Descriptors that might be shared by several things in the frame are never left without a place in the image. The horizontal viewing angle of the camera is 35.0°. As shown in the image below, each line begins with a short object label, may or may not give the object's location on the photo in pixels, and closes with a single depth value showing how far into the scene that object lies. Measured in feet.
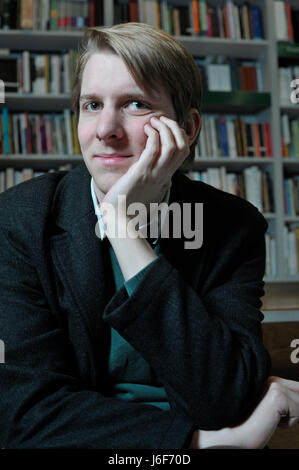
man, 2.44
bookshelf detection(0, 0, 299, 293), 9.96
